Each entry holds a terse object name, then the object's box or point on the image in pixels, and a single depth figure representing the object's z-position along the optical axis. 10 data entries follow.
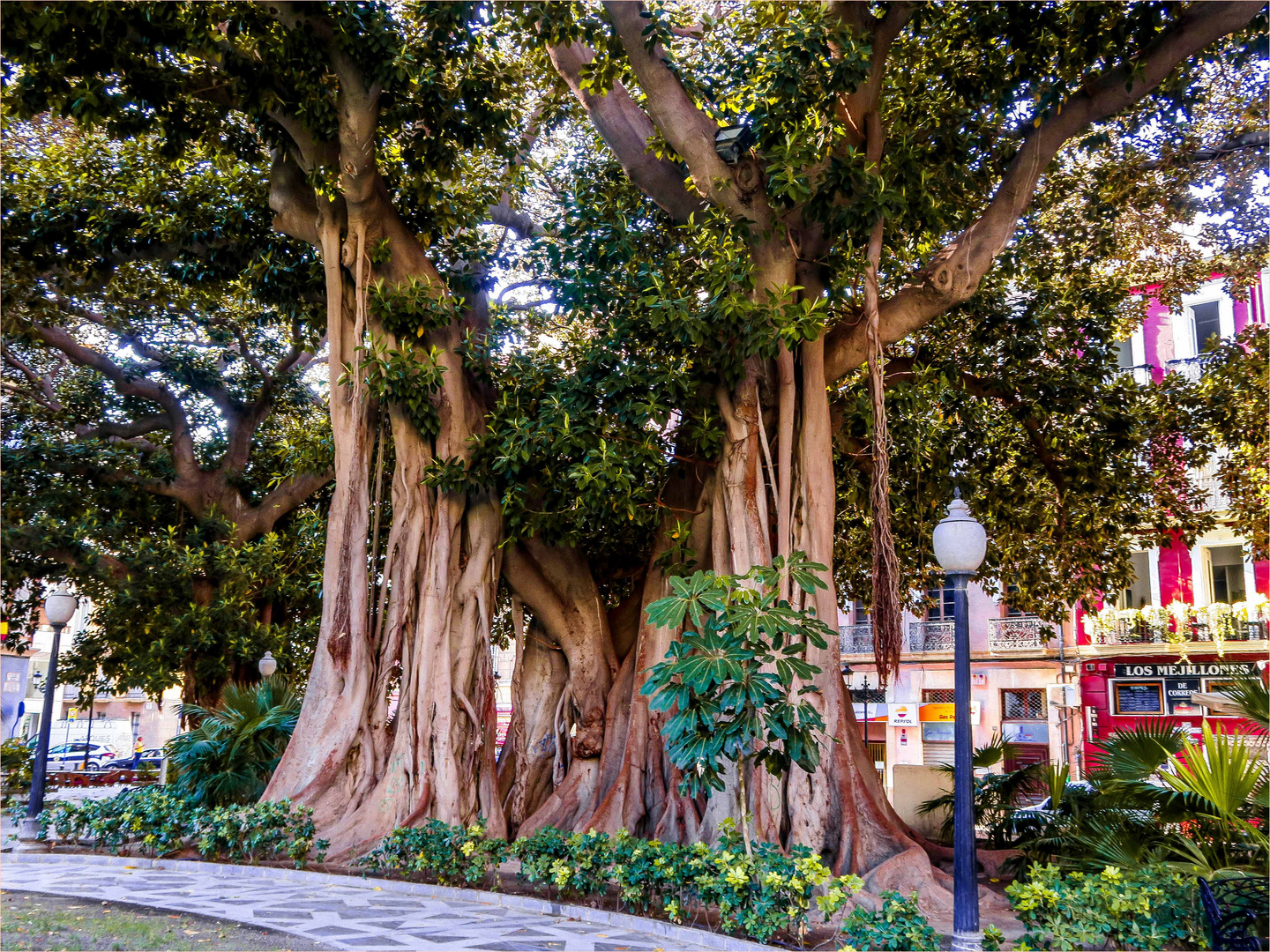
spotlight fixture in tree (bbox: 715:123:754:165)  8.34
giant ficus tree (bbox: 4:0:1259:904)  8.01
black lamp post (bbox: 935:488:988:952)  5.49
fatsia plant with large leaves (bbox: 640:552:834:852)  5.89
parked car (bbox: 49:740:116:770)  26.60
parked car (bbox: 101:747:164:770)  20.49
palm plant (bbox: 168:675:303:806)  9.46
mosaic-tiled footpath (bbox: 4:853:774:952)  6.10
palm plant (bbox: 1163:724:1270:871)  5.58
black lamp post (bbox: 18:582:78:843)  9.86
